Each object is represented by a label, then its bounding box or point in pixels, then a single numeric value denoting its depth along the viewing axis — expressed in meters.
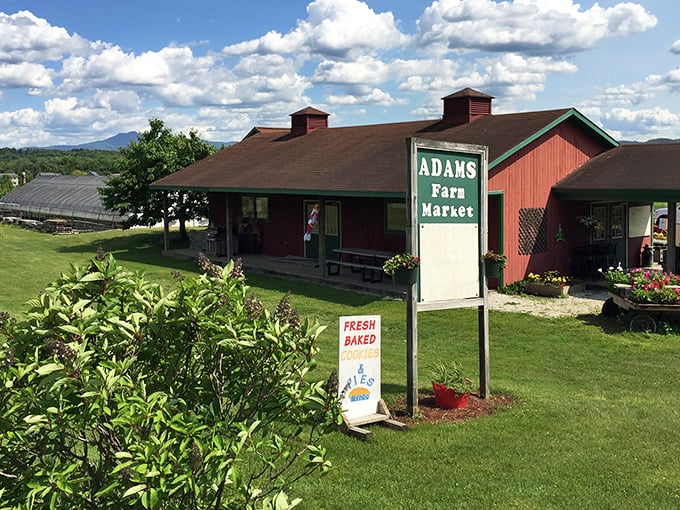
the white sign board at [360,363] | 7.96
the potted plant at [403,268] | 8.26
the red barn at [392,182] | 19.00
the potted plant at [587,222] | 20.11
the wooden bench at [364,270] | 19.44
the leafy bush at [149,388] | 3.22
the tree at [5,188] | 61.13
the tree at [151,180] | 29.81
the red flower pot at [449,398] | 8.72
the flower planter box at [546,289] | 18.09
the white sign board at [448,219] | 8.48
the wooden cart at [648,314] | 13.92
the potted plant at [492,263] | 9.02
